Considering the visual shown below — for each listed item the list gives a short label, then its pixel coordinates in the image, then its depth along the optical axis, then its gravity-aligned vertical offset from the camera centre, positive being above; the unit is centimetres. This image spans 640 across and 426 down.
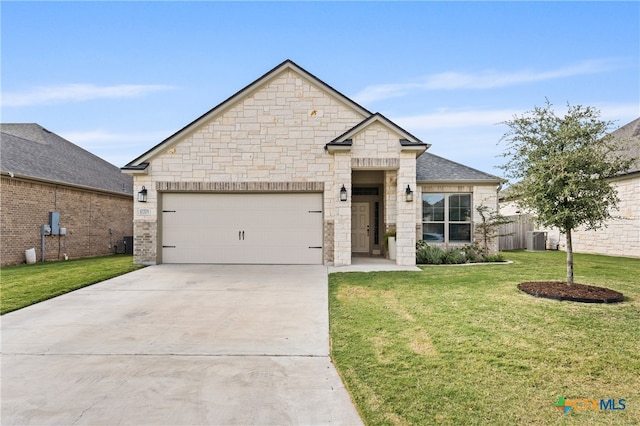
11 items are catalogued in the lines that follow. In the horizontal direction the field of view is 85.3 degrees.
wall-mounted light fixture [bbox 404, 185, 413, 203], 1096 +71
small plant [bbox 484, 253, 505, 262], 1264 -148
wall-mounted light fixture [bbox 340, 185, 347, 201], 1102 +75
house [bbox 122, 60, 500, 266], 1173 +132
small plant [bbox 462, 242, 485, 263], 1253 -130
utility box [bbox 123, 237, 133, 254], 1821 -142
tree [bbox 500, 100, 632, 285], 672 +99
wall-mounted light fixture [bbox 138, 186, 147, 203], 1168 +77
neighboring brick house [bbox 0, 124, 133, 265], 1296 +89
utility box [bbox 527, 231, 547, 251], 1980 -141
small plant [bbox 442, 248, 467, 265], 1195 -140
